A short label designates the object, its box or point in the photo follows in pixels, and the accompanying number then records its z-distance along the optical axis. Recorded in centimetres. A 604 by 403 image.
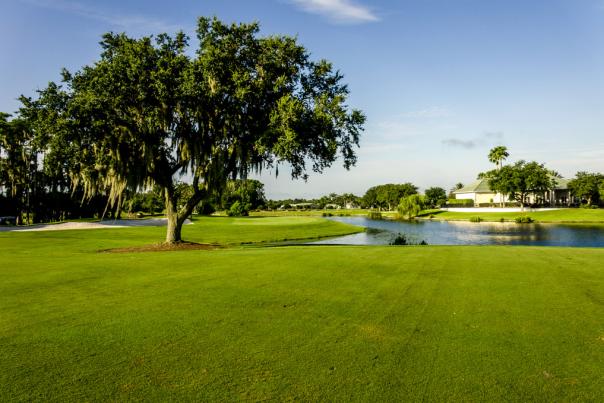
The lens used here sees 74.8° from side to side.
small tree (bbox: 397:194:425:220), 9944
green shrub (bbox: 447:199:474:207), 12374
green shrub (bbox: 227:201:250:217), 9806
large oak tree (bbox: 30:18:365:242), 2031
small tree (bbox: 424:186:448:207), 14885
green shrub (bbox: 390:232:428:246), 3141
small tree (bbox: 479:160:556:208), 9162
